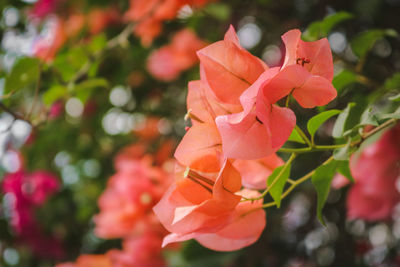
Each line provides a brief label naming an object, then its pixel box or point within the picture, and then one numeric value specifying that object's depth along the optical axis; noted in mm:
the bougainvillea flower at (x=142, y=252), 750
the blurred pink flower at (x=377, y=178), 614
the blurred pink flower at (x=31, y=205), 1062
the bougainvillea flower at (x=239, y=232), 444
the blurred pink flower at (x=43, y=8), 1249
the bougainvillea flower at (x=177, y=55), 1062
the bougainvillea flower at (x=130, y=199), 727
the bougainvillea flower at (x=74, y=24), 1201
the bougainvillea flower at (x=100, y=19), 1189
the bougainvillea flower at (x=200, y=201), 413
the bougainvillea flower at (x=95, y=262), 821
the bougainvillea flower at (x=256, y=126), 398
